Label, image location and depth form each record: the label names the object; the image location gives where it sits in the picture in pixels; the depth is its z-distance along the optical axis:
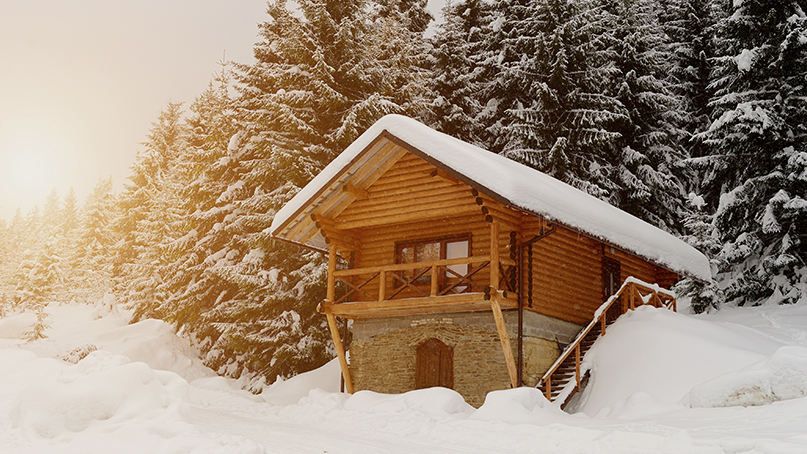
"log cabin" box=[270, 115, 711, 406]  14.62
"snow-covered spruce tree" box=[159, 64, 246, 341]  24.16
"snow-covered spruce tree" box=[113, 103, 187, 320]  30.81
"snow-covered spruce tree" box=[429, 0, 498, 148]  27.86
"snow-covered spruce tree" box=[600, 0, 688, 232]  25.75
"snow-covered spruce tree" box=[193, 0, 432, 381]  21.14
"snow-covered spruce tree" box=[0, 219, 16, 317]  53.38
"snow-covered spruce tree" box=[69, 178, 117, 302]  46.88
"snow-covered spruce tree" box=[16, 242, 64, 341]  40.53
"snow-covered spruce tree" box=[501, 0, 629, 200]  25.33
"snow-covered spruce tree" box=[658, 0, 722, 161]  29.61
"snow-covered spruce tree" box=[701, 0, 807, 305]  20.41
